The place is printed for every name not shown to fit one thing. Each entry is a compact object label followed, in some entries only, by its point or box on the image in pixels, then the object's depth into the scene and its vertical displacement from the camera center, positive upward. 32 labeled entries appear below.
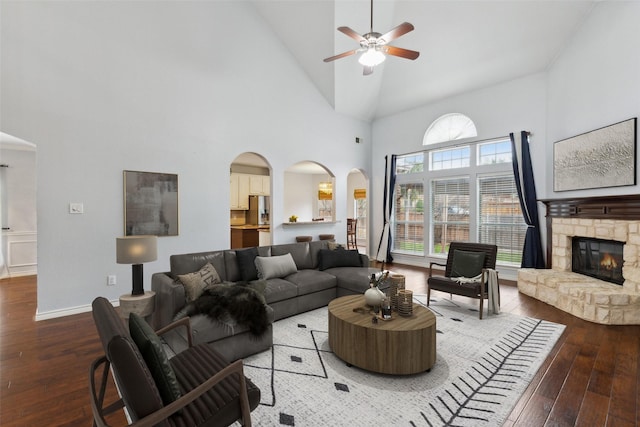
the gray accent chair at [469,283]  3.68 -0.88
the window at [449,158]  6.37 +1.25
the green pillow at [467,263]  4.11 -0.69
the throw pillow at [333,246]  4.80 -0.52
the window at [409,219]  7.22 -0.12
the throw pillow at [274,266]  3.84 -0.70
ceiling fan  3.27 +1.95
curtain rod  5.71 +1.49
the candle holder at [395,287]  2.83 -0.73
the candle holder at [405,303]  2.71 -0.82
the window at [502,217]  5.74 -0.05
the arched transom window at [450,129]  6.28 +1.88
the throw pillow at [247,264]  3.77 -0.65
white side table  2.89 -0.89
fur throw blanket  2.67 -0.87
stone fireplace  3.52 -0.69
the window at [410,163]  7.14 +1.26
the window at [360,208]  10.89 +0.24
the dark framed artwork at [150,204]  4.29 +0.16
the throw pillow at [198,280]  2.97 -0.69
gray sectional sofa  2.64 -0.84
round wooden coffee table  2.36 -1.05
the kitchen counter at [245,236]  7.61 -0.56
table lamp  2.94 -0.39
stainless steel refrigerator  8.76 +0.09
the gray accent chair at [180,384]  1.14 -0.85
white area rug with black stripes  1.96 -1.32
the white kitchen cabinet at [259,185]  8.96 +0.90
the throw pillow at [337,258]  4.53 -0.68
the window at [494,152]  5.79 +1.25
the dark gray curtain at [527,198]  5.26 +0.30
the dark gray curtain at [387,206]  7.47 +0.21
